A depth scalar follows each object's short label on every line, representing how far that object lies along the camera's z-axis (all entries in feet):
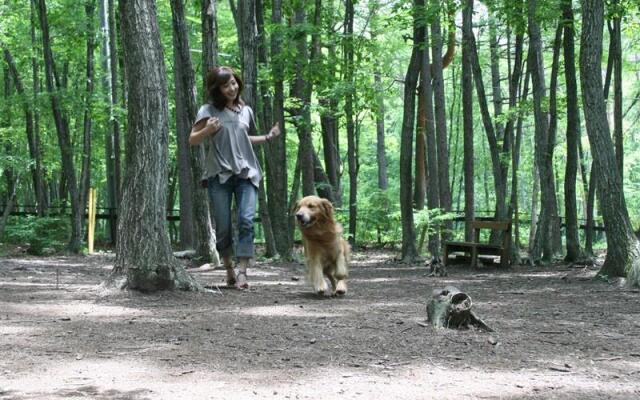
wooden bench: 40.09
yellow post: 54.29
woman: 20.77
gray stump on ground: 15.10
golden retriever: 21.31
